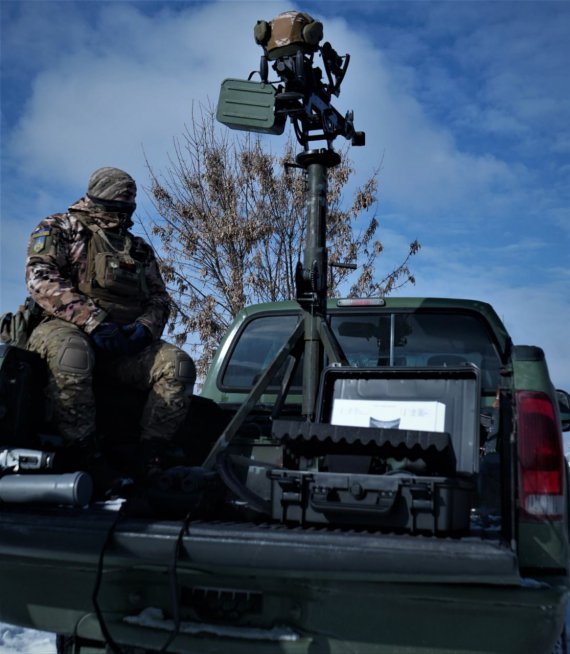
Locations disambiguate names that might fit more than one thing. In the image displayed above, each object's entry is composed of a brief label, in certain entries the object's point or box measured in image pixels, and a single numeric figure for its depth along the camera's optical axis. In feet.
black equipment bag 9.22
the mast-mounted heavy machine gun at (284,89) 12.44
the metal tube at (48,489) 7.82
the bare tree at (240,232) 44.52
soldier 9.99
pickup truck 6.67
